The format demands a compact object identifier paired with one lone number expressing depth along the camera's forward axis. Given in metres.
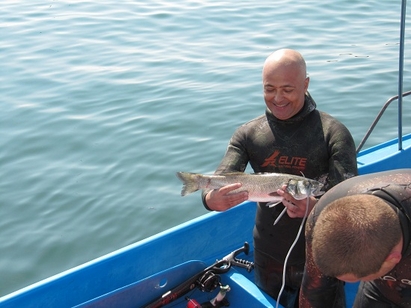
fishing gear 4.29
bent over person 2.52
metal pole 4.44
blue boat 4.16
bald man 3.71
